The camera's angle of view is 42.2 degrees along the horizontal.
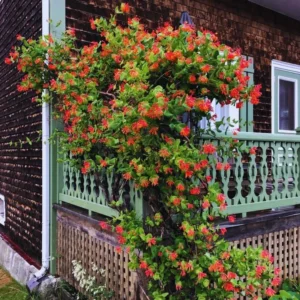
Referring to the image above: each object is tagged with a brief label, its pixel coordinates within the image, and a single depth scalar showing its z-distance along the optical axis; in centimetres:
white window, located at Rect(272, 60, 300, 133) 773
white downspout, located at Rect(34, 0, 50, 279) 493
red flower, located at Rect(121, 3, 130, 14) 353
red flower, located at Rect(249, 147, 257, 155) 325
